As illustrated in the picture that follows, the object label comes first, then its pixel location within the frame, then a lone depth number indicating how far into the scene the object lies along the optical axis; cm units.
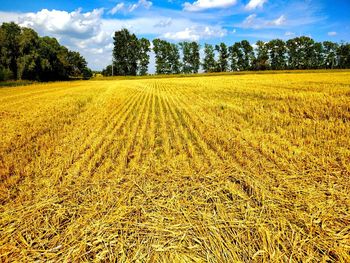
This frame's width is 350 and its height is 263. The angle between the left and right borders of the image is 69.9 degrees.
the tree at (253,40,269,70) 9856
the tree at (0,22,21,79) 5116
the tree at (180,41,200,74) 10406
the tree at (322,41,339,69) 10162
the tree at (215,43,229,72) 10125
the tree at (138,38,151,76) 10088
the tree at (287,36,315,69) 9931
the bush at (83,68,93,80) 8895
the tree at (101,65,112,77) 10288
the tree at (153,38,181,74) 10088
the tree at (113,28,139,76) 9969
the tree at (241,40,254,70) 9969
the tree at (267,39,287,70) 9844
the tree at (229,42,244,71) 10044
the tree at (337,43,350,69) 9862
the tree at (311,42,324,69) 9972
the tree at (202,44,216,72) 10244
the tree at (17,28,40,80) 5266
